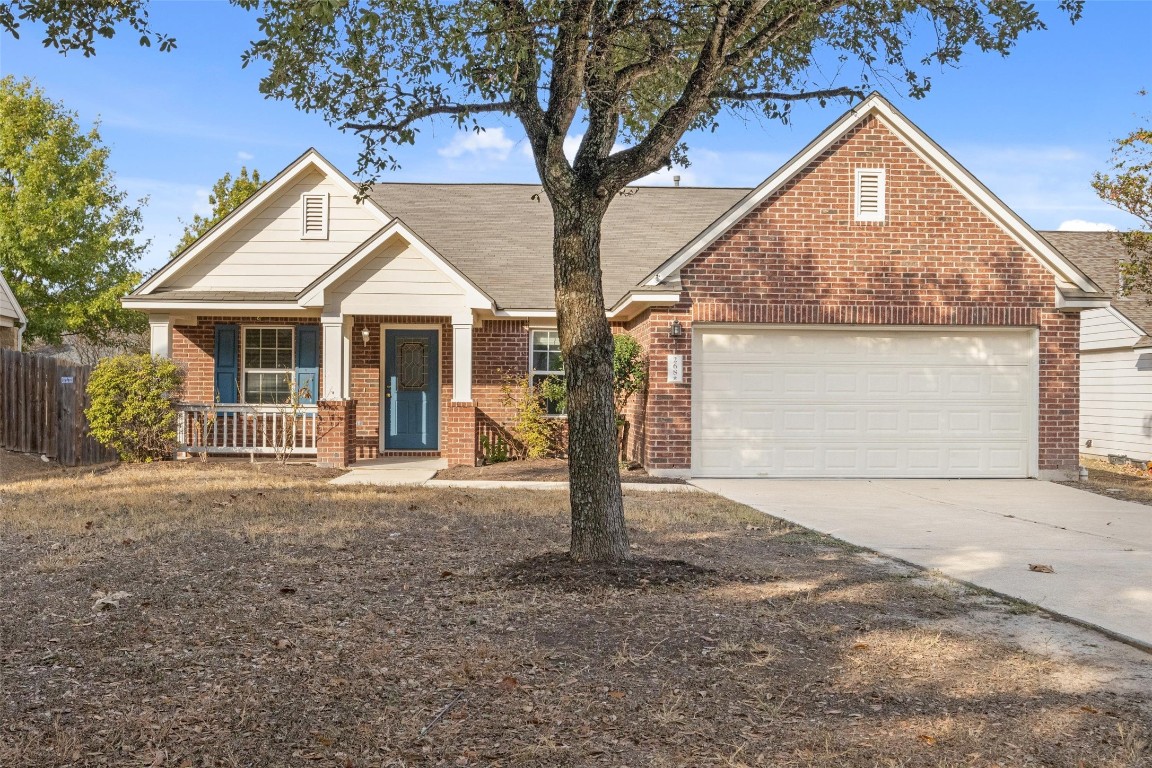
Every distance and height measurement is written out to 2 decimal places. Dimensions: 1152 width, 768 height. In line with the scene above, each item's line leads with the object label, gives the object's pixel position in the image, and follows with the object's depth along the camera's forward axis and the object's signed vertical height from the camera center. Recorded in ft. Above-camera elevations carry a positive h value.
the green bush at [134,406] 48.24 -1.83
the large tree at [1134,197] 45.80 +9.27
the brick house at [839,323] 44.24 +2.65
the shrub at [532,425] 50.42 -2.79
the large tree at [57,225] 82.64 +13.65
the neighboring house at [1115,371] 61.67 +0.57
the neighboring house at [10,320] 66.85 +3.81
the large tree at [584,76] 20.85 +7.43
